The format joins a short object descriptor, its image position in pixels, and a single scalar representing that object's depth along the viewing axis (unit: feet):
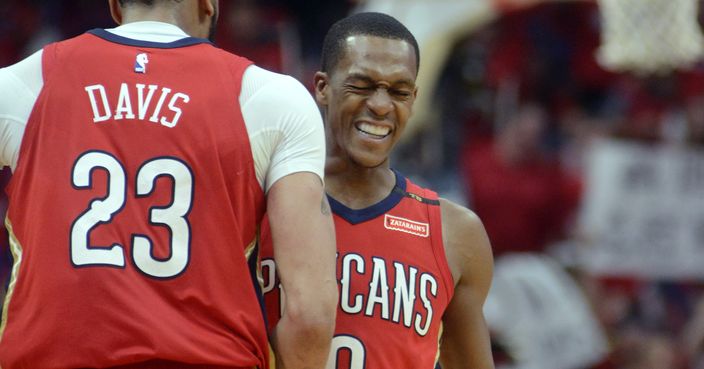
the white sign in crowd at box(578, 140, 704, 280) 63.87
